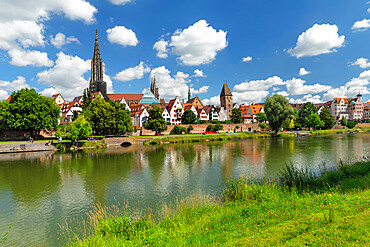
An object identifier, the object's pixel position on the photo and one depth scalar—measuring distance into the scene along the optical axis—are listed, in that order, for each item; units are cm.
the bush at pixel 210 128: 8294
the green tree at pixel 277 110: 6312
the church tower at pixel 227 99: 11369
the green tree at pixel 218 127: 8312
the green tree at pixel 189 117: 8581
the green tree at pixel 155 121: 6530
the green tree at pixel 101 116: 5591
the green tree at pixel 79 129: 4463
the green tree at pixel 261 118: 10031
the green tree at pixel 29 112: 4578
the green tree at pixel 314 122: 8394
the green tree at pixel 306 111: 9025
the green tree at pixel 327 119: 9031
